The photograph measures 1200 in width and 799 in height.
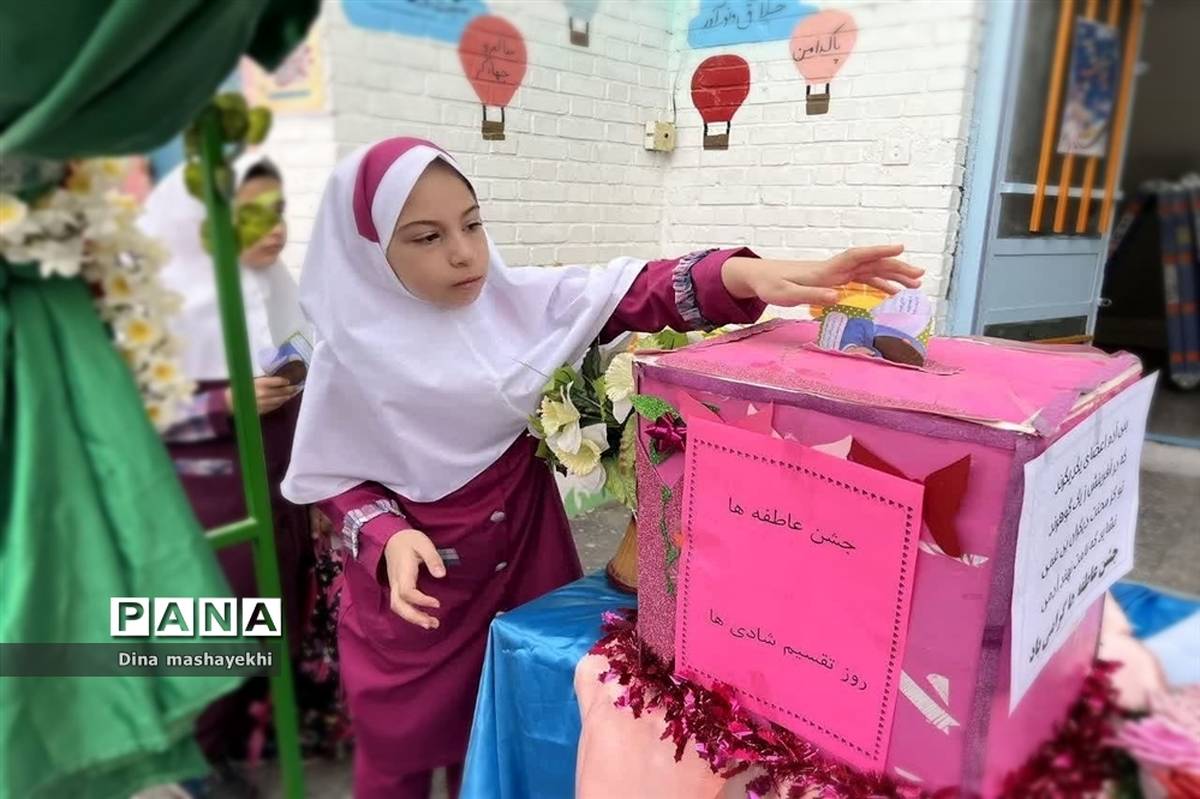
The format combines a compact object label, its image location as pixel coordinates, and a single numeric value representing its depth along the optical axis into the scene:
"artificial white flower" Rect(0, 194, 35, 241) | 0.43
